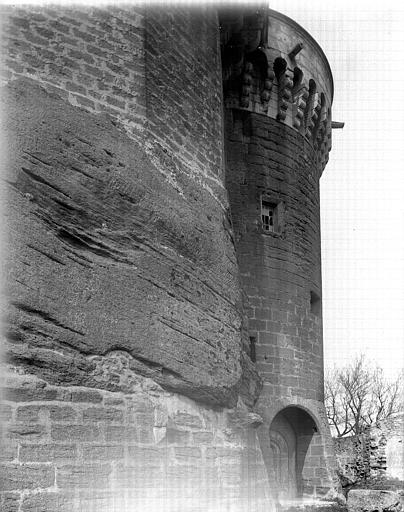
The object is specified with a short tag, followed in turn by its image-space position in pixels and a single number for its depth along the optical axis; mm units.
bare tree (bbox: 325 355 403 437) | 39906
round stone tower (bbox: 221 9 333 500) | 12789
